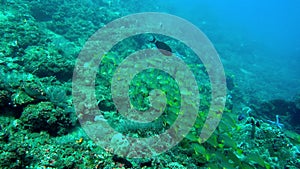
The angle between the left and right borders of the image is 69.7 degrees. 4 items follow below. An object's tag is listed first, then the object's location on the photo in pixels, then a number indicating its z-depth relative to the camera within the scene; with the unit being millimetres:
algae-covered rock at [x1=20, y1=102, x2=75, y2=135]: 4605
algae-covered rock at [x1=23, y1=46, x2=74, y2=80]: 7170
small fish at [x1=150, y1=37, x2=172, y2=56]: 8443
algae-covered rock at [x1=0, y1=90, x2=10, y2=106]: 4741
